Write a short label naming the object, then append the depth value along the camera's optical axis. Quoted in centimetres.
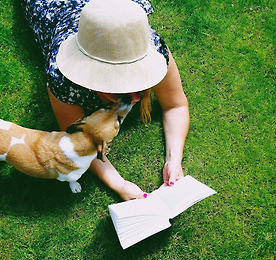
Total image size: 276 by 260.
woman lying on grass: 210
